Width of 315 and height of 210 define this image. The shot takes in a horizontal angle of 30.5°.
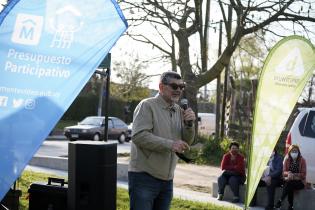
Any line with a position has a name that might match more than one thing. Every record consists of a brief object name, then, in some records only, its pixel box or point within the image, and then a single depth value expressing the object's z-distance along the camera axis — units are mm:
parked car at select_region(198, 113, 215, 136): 40375
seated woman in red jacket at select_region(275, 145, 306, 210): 9742
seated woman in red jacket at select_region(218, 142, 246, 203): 10648
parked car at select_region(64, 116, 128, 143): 30312
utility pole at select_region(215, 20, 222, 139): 23552
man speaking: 4773
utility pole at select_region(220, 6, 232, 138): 22264
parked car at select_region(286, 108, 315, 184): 11195
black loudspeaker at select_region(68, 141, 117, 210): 4828
